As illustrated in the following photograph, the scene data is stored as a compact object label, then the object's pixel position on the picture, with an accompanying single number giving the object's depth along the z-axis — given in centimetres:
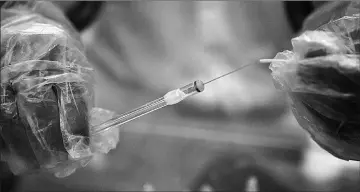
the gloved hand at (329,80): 34
